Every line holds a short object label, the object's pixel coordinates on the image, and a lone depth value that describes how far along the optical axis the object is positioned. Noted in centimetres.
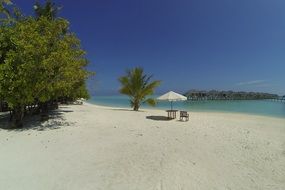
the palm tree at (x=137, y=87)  2127
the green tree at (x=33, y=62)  905
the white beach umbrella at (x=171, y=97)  1457
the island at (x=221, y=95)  7531
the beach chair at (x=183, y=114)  1409
